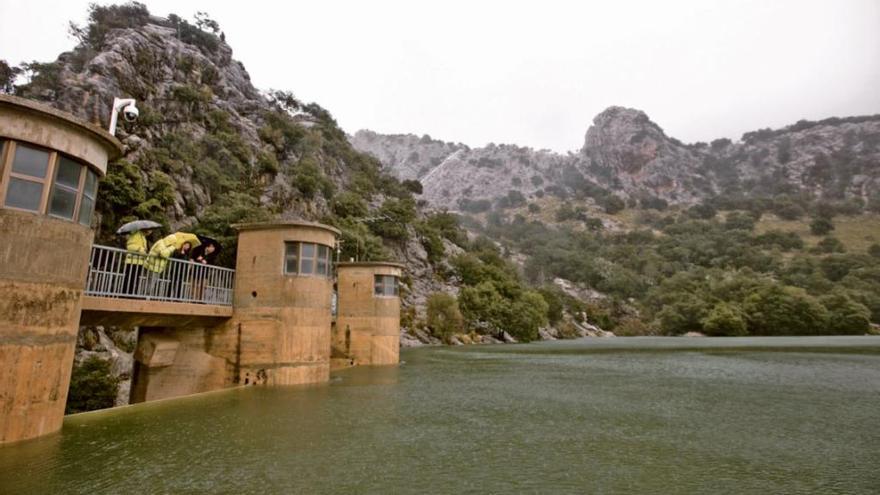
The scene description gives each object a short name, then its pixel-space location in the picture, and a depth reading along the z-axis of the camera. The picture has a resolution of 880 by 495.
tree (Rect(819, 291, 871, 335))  69.56
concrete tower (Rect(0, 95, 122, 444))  6.88
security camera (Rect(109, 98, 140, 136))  10.70
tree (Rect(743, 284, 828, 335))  70.38
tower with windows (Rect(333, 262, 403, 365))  23.23
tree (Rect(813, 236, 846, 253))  107.69
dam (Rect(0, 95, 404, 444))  7.00
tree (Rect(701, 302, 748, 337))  72.07
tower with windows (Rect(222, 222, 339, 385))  14.18
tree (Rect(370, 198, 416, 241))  64.54
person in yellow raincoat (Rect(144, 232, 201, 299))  12.31
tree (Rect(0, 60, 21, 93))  42.94
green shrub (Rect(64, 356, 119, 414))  16.12
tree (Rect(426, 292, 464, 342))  47.22
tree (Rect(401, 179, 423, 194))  93.39
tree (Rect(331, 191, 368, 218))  60.66
